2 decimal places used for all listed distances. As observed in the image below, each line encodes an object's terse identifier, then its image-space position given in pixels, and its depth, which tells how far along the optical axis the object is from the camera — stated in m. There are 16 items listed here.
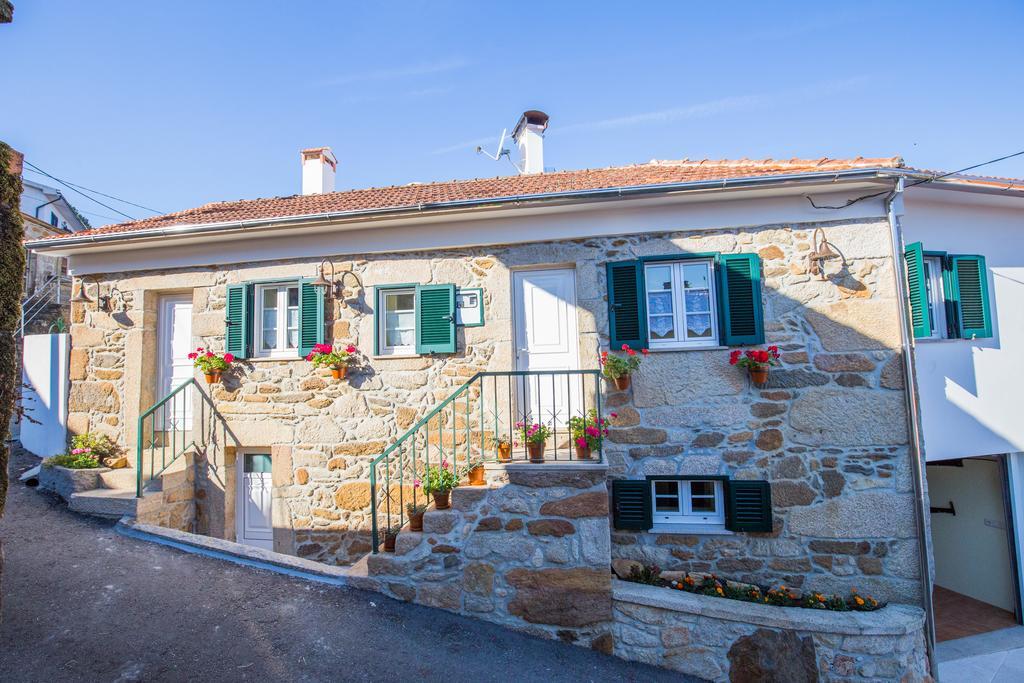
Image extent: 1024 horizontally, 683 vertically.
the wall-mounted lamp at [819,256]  5.29
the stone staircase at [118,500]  5.64
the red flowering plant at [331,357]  6.00
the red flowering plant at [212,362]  6.33
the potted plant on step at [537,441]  4.68
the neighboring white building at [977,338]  5.78
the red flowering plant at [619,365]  5.37
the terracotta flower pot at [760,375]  5.20
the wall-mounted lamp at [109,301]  6.77
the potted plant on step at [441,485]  4.68
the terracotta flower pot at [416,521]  4.79
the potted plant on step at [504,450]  4.86
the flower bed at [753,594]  4.86
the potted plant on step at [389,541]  4.91
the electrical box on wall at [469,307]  5.96
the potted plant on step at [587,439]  4.75
